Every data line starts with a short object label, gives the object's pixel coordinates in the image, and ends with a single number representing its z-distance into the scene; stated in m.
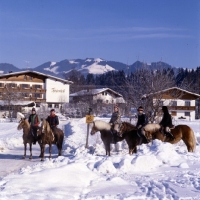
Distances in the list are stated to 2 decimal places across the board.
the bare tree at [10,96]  64.34
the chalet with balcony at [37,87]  72.88
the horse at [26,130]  17.88
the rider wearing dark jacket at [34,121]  17.81
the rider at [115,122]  16.35
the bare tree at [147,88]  23.88
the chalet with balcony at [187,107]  70.88
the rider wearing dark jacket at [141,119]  16.60
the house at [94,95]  81.88
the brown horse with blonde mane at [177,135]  16.53
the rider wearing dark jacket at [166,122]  16.50
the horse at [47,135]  16.88
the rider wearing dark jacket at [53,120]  18.11
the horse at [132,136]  16.33
